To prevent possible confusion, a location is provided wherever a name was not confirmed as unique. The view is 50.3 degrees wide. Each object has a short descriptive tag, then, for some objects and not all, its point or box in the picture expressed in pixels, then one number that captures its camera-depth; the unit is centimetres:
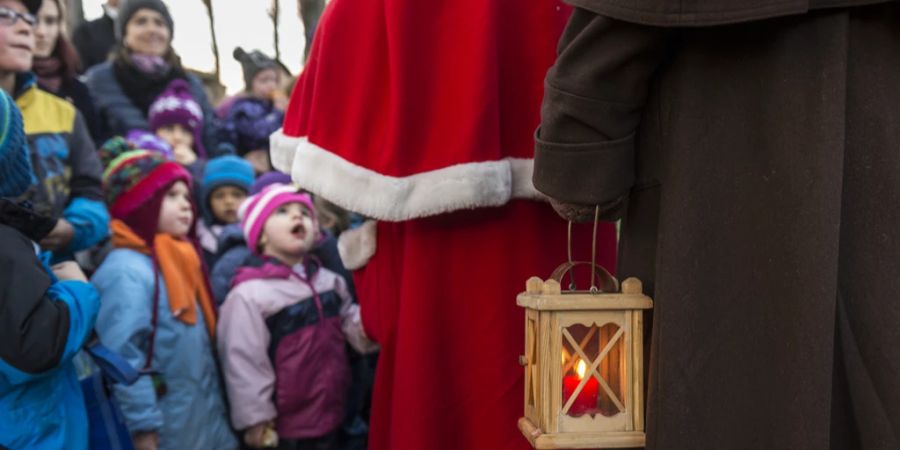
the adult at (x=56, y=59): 327
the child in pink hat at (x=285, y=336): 354
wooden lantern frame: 165
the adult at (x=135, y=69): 379
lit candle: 168
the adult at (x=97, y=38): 389
